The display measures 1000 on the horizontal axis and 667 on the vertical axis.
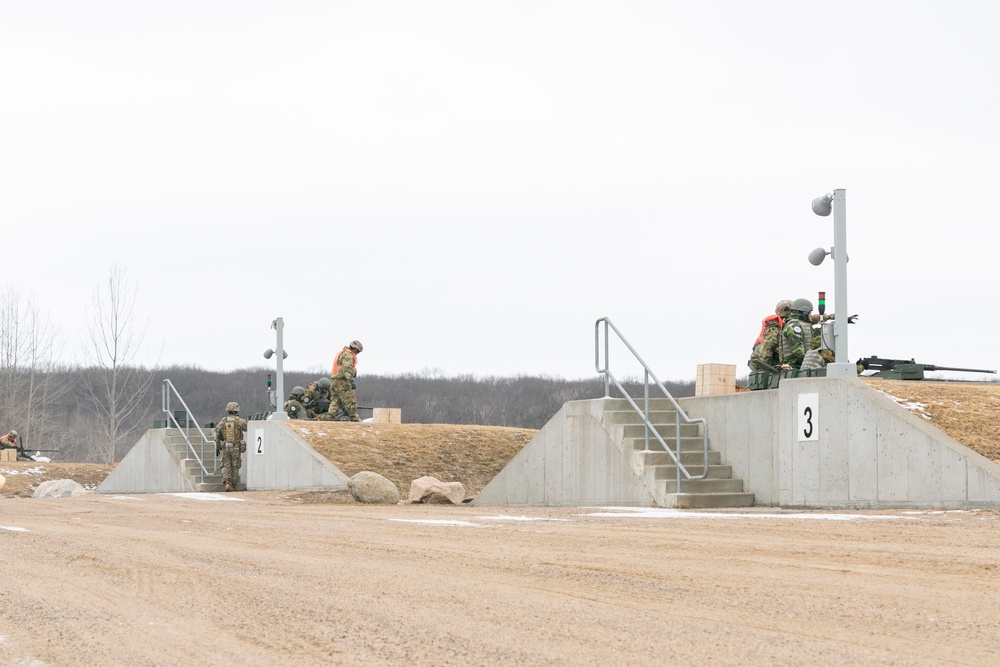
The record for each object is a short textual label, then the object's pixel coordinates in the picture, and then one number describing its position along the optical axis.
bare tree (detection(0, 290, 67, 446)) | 55.81
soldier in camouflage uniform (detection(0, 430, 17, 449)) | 45.94
